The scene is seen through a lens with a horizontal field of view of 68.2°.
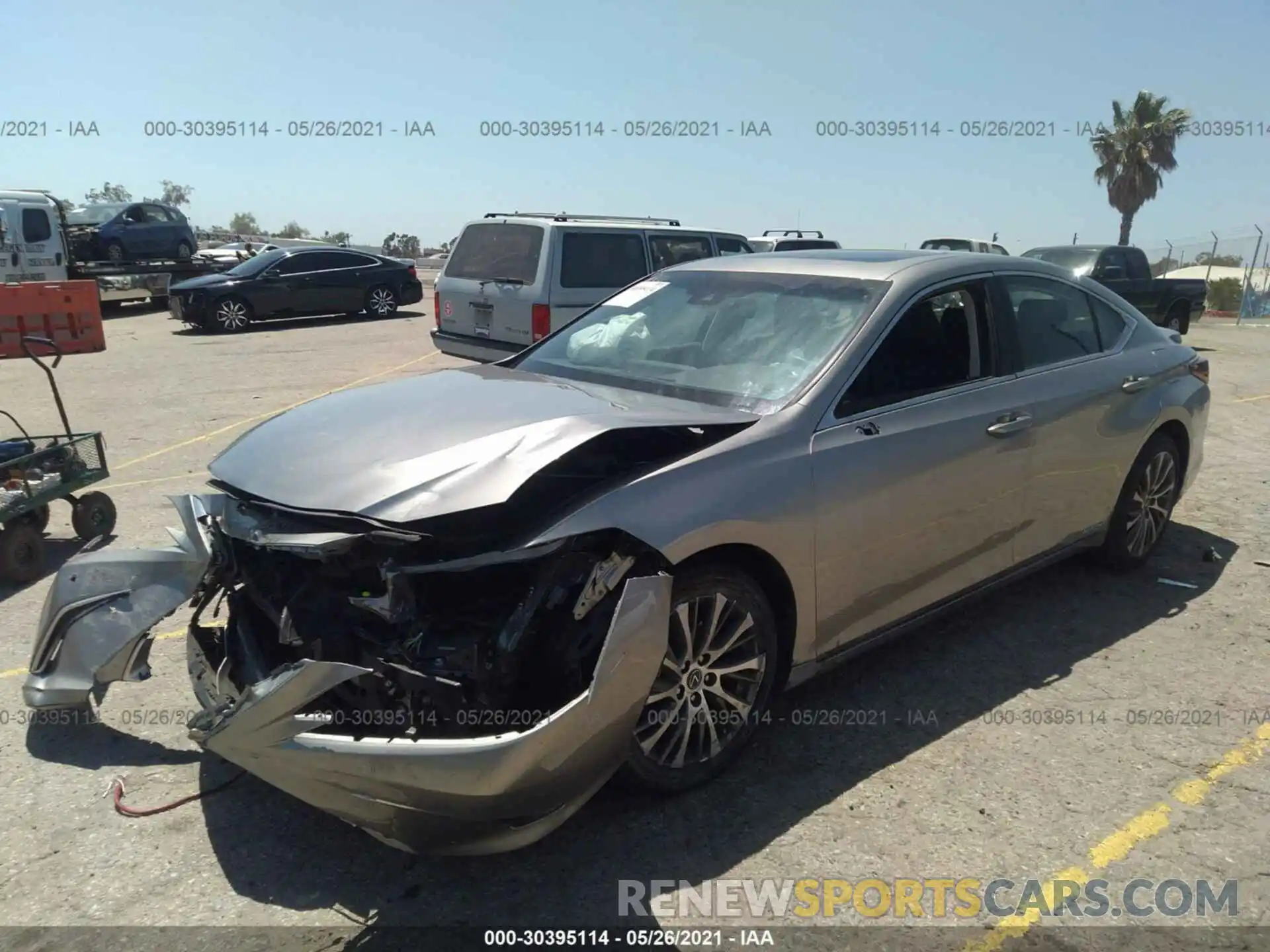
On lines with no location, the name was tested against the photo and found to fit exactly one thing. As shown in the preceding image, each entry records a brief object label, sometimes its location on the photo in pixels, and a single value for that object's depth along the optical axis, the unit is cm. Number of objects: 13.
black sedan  1773
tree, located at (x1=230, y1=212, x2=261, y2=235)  9094
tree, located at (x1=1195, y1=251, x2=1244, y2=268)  3025
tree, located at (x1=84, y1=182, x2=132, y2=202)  6839
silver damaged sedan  265
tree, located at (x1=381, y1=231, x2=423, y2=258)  5469
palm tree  3606
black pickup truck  1619
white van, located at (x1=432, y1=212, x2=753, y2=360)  967
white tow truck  1841
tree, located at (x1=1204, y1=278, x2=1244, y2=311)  3111
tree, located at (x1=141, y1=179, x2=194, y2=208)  8775
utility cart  508
